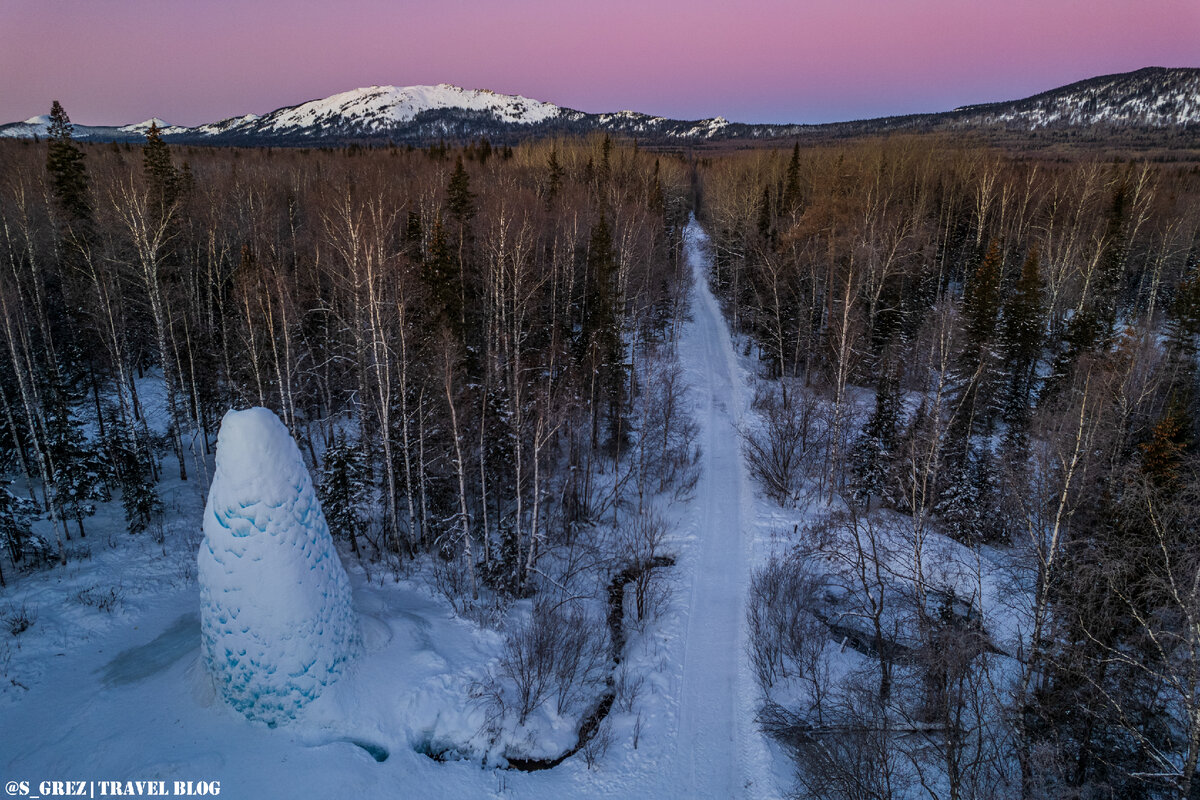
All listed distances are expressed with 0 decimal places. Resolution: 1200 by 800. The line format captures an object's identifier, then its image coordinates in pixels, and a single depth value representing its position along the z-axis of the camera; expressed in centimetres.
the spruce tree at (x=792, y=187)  5605
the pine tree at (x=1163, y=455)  1781
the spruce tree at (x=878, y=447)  2792
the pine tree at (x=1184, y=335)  3170
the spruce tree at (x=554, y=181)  5206
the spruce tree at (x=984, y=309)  3412
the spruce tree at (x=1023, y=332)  3656
